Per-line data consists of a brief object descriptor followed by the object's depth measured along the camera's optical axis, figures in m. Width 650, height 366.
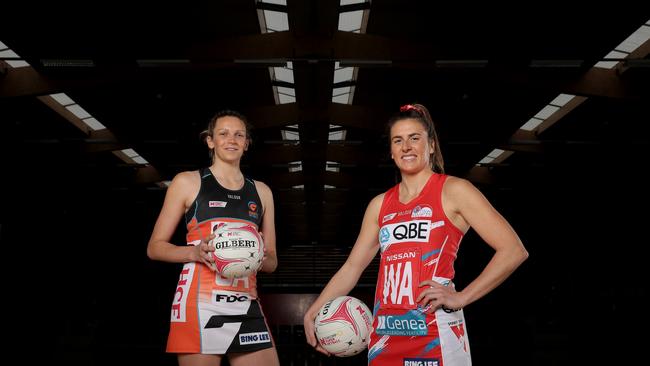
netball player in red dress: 2.05
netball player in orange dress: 2.68
